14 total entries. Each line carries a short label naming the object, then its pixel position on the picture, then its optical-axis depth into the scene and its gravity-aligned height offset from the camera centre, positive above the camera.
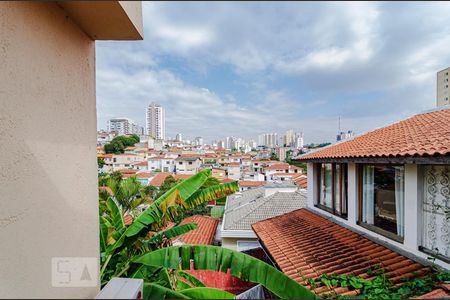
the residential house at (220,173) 54.44 -5.19
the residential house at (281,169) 57.82 -4.69
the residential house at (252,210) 12.39 -3.66
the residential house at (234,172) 58.94 -5.37
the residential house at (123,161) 65.50 -2.82
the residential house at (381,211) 4.44 -1.43
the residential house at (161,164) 66.31 -3.73
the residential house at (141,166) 66.06 -4.16
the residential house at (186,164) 63.15 -3.64
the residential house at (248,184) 40.64 -5.72
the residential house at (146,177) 44.49 -4.98
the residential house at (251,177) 46.47 -5.71
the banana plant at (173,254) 2.79 -1.42
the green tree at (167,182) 30.33 -4.25
